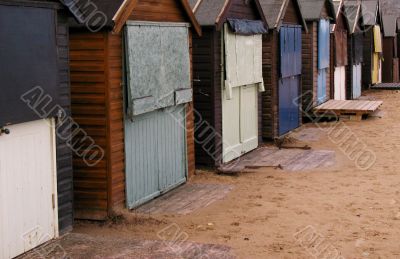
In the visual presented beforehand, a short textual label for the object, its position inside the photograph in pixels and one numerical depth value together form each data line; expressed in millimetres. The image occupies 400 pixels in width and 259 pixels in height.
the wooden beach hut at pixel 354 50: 26766
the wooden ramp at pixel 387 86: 32281
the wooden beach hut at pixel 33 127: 7293
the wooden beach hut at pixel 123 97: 9539
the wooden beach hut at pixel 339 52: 23938
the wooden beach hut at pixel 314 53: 20688
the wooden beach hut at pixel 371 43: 32062
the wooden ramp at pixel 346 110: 20875
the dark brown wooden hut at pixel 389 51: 35906
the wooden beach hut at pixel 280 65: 16656
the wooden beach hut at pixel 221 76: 13227
